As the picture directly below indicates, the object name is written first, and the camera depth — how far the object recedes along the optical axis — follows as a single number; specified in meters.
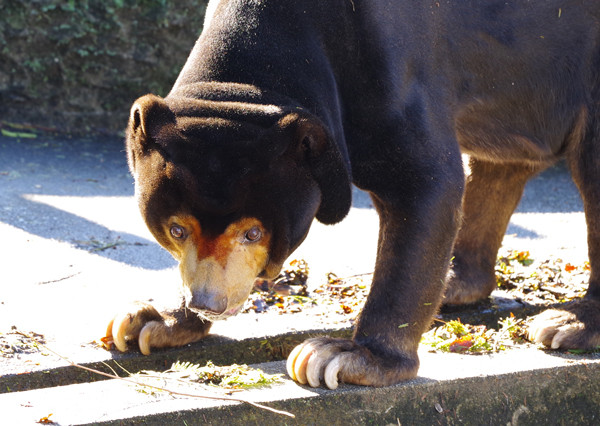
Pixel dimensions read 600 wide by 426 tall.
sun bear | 5.73
